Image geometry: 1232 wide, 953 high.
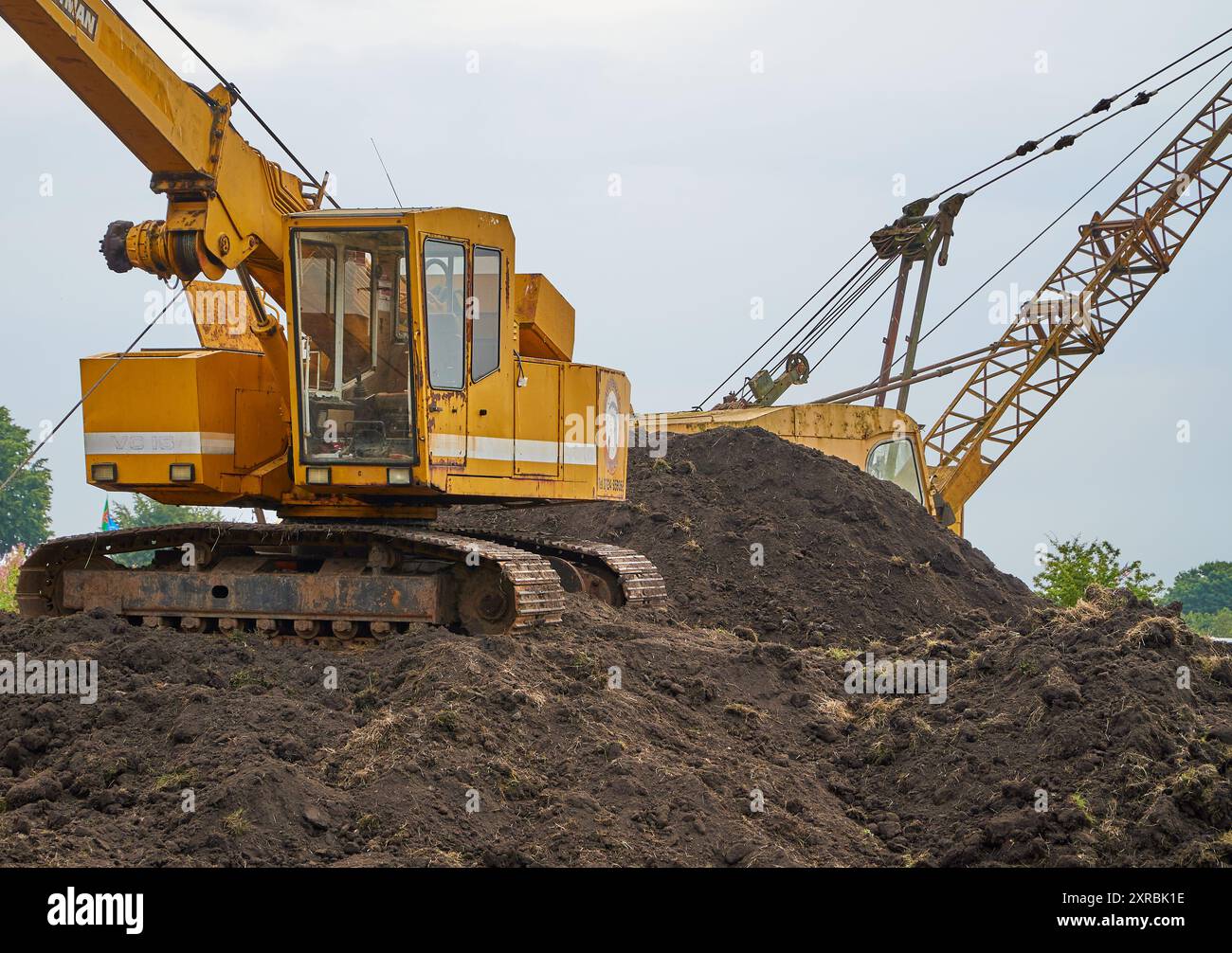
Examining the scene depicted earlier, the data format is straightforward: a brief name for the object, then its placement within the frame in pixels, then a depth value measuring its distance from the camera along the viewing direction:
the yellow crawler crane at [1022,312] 24.41
